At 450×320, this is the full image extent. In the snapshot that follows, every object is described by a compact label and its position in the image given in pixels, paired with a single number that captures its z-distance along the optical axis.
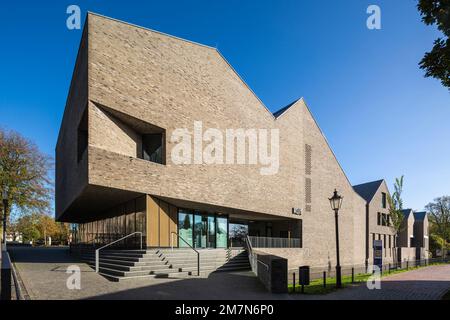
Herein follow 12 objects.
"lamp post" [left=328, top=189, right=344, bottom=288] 15.48
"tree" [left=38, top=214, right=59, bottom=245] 57.09
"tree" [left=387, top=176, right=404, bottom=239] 36.09
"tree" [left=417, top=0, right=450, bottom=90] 9.42
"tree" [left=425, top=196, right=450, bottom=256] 61.12
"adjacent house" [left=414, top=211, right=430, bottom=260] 55.41
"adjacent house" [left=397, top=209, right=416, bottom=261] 47.13
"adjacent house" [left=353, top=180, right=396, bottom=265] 39.91
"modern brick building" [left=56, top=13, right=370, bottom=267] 17.06
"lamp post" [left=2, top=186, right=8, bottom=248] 18.21
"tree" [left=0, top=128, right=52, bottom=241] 30.92
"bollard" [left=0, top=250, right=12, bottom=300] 7.00
